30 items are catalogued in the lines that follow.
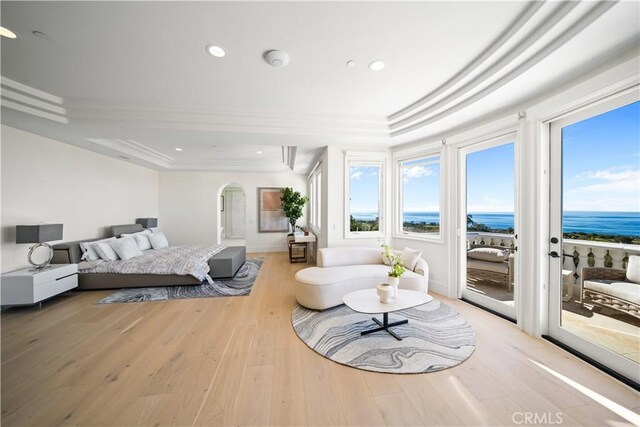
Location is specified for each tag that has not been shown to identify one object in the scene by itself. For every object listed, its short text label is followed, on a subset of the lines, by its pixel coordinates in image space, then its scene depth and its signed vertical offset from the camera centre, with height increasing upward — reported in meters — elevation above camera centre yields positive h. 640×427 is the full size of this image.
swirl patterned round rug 2.02 -1.35
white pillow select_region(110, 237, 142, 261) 4.19 -0.70
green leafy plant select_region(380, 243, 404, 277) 2.53 -0.66
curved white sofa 3.02 -0.94
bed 3.80 -1.06
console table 5.93 -1.00
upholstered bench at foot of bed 4.39 -1.07
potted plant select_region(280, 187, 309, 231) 6.53 +0.28
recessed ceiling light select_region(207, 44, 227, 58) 2.02 +1.50
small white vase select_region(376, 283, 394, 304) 2.41 -0.88
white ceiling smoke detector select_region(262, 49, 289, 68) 2.07 +1.49
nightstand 2.96 -1.02
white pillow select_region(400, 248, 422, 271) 3.53 -0.73
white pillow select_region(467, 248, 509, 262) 3.22 -0.62
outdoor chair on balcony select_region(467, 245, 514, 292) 3.21 -0.77
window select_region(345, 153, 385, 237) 4.27 +0.33
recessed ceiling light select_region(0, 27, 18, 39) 1.80 +1.49
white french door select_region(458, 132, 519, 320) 2.91 -0.15
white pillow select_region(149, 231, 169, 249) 5.32 -0.70
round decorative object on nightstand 3.18 -0.69
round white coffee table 2.31 -0.99
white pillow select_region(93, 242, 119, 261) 4.04 -0.73
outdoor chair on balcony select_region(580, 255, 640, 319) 1.88 -0.67
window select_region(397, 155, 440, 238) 3.84 +0.30
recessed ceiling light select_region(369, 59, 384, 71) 2.23 +1.51
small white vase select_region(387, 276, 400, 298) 2.55 -0.80
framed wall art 7.34 +0.05
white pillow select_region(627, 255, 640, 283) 1.85 -0.47
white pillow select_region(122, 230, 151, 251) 5.03 -0.64
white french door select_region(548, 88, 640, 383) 1.89 -0.02
